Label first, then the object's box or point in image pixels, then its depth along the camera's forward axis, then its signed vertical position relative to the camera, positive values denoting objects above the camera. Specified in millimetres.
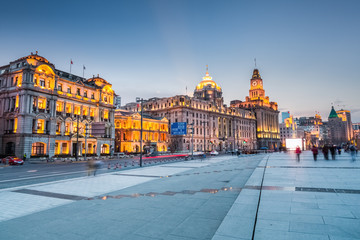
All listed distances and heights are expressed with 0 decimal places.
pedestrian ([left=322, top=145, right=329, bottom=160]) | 32875 -1681
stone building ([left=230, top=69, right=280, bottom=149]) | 157500 +19329
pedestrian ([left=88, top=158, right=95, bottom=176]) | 21625 -2242
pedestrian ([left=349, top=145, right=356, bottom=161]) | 28578 -1359
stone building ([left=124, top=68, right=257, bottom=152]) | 101812 +11586
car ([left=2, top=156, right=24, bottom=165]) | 37031 -3035
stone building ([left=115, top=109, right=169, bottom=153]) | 79500 +3040
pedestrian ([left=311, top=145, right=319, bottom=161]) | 31544 -1604
